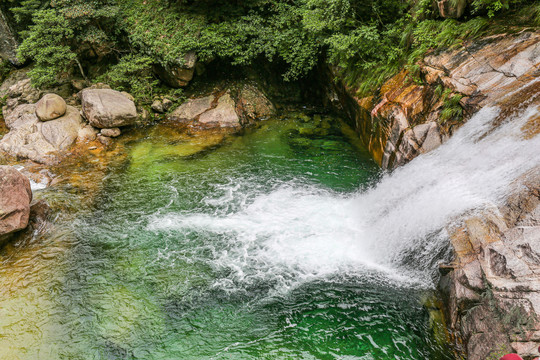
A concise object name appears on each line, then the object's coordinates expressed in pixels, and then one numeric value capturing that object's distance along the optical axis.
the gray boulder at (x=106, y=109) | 12.67
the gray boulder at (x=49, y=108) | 12.42
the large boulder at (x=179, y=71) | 14.18
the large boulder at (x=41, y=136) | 11.72
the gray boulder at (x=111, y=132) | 12.87
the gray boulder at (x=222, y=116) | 14.20
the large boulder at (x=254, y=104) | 14.85
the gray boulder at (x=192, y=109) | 14.52
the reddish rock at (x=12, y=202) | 7.49
